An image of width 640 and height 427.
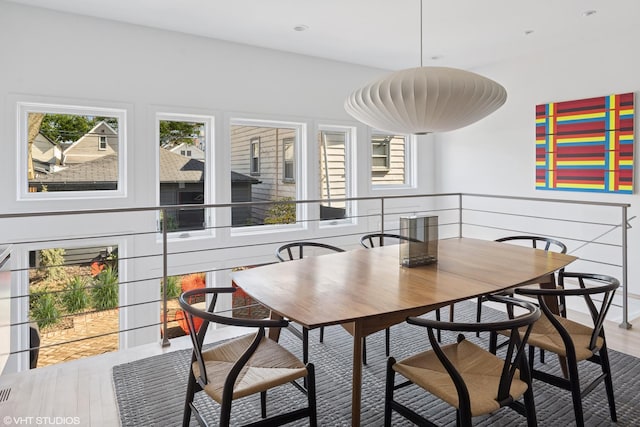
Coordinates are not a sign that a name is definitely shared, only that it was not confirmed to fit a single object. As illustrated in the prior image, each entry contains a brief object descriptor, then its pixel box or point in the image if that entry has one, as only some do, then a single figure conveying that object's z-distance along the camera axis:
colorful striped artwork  4.08
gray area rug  2.03
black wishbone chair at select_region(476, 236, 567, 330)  2.07
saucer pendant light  2.03
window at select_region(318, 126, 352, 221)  5.17
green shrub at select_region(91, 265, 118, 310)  3.87
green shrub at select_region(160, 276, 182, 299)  4.20
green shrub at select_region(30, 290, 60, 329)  3.61
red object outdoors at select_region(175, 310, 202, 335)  4.19
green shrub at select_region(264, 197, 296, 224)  4.85
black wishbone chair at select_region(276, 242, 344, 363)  2.25
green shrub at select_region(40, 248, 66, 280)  3.69
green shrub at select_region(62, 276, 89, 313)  3.74
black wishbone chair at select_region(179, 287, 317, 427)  1.50
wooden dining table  1.64
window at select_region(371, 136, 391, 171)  5.63
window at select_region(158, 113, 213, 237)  4.19
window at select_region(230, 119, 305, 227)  4.62
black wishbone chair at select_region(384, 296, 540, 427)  1.44
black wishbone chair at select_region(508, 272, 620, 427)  1.79
